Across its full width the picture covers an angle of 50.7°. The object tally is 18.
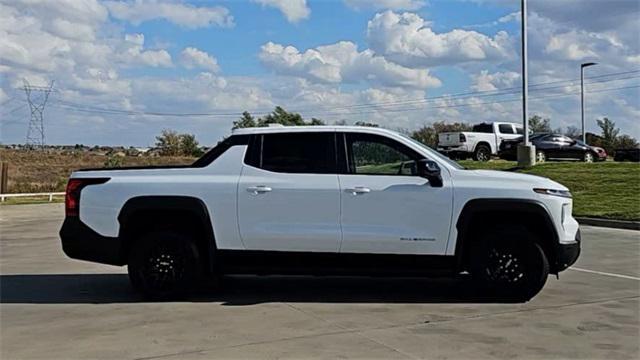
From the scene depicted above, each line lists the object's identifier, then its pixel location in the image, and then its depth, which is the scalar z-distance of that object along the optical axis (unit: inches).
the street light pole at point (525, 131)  1063.0
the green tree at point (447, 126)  2440.2
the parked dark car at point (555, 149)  1228.5
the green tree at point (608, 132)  2263.0
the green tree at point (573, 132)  2472.8
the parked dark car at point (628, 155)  1499.8
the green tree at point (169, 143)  2800.2
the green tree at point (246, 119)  2009.2
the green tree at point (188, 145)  2785.4
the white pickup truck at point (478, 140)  1211.9
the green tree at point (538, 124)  2632.9
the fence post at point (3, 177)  1482.5
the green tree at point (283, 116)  1506.9
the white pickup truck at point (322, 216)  283.9
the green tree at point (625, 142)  2182.6
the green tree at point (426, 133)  2141.5
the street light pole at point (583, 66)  1678.2
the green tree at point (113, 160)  1927.9
